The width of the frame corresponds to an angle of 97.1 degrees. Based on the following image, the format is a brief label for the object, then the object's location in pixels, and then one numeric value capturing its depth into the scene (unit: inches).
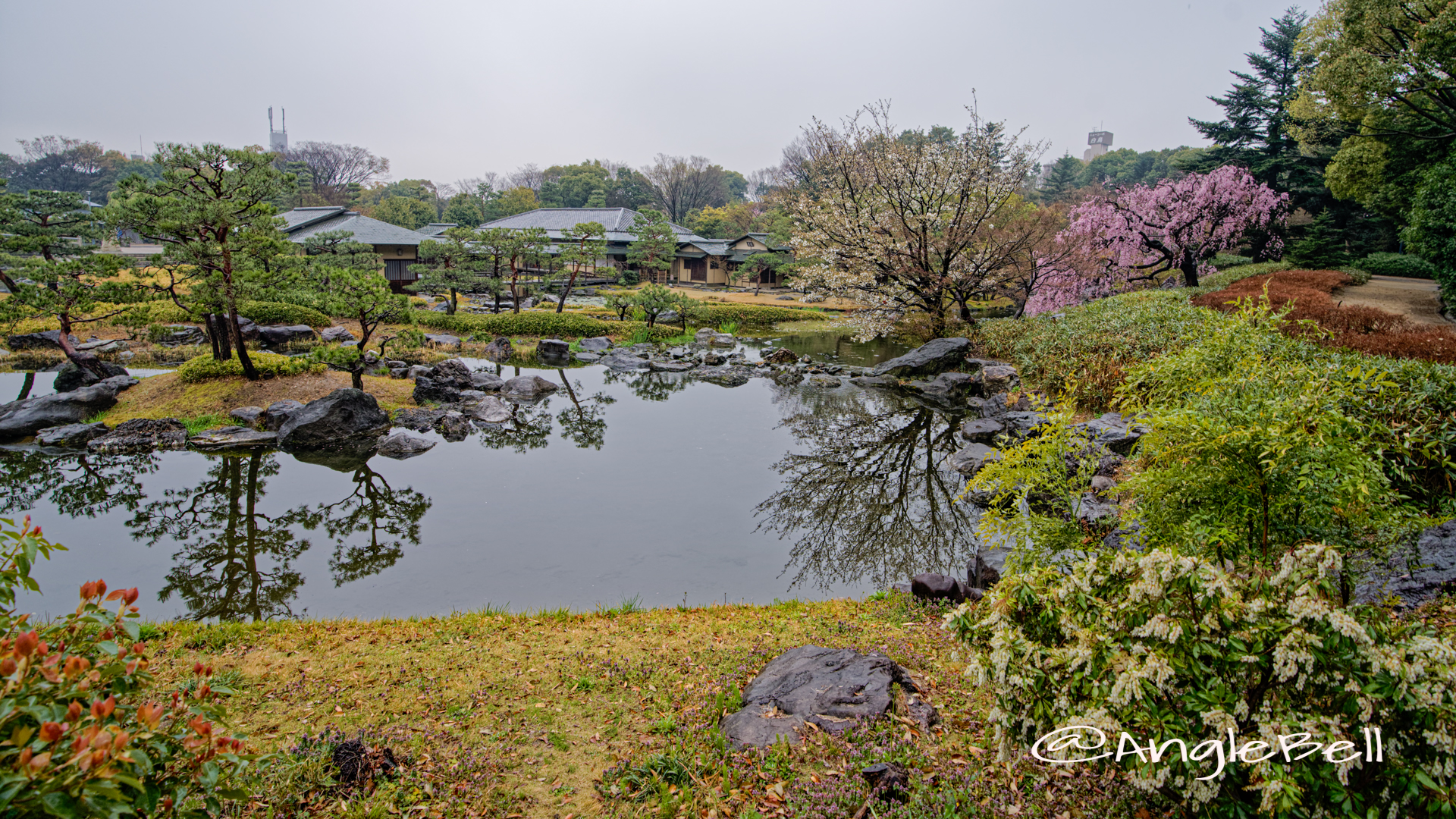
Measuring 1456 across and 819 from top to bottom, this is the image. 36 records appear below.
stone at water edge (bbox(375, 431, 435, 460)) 502.9
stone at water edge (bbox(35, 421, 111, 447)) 490.3
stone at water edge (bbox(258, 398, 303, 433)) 541.3
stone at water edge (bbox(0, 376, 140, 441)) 498.0
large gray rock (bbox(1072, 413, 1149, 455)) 420.8
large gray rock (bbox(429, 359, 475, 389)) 684.7
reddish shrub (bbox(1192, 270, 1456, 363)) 375.9
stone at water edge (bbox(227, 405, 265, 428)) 540.8
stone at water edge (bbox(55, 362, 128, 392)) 588.4
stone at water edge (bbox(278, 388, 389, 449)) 508.1
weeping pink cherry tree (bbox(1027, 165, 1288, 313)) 1026.7
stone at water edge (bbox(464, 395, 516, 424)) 610.3
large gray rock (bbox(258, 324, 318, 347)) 876.6
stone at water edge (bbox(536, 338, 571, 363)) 922.1
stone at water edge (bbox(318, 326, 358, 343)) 935.0
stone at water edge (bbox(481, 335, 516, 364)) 916.0
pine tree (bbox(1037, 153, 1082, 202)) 2110.0
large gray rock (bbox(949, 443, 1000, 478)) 466.3
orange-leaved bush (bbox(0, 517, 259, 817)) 69.6
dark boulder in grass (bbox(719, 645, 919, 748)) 180.5
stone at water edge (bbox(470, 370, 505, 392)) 717.3
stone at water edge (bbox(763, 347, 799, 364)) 916.0
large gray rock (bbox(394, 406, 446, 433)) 576.7
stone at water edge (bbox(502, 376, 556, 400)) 713.6
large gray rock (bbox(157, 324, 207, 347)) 859.4
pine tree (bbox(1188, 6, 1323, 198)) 1146.0
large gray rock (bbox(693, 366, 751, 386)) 816.4
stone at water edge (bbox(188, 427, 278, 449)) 503.2
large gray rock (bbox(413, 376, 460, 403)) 654.3
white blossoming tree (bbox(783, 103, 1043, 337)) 815.1
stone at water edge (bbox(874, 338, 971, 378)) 780.0
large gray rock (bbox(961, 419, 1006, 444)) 546.6
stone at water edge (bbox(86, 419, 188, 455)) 490.6
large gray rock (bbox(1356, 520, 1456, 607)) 183.8
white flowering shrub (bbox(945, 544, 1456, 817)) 97.3
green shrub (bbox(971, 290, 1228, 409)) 552.4
